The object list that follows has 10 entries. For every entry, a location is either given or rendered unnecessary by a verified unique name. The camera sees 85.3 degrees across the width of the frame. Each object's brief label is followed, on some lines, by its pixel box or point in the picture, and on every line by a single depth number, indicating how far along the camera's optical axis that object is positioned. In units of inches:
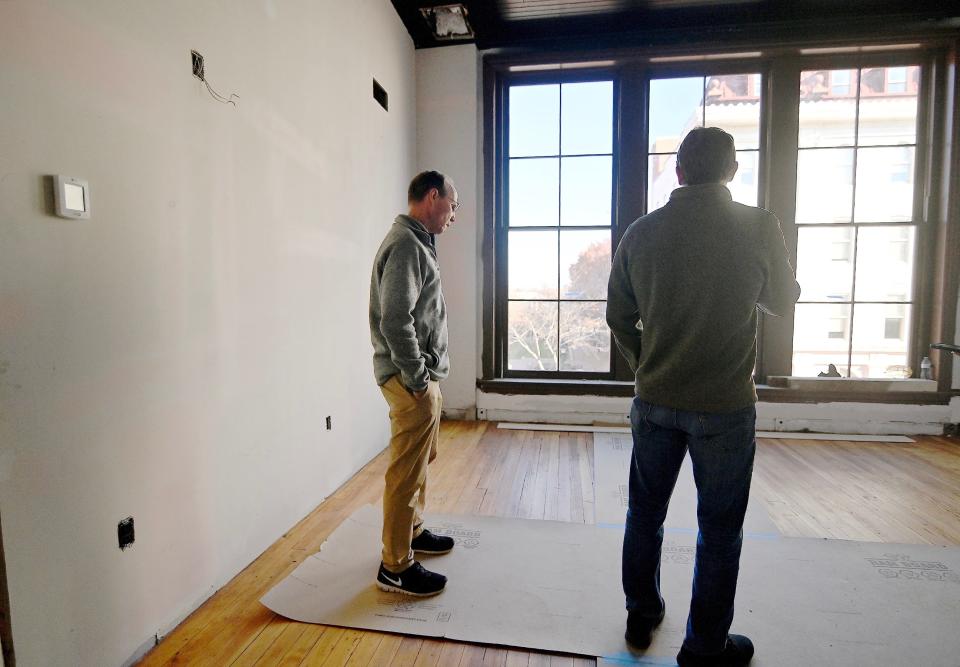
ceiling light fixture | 148.3
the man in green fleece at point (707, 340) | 51.6
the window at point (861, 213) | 156.3
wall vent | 135.8
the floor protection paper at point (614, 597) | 61.7
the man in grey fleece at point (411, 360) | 67.8
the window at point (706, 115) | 161.5
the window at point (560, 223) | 168.7
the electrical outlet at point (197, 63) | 69.8
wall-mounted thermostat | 49.9
